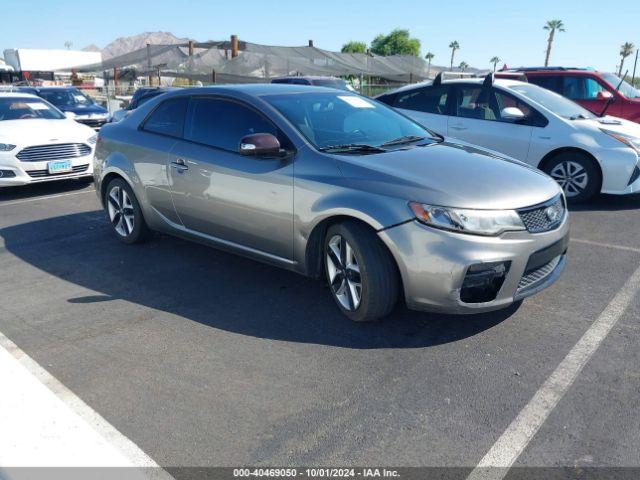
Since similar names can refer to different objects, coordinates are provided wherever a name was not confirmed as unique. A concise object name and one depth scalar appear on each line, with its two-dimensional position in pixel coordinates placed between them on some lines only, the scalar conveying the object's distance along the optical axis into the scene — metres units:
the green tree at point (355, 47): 88.25
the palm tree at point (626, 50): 83.94
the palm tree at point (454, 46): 104.75
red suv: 10.53
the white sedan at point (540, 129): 7.01
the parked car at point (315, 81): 16.51
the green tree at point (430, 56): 111.09
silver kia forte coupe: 3.49
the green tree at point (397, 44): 87.19
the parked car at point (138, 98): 15.01
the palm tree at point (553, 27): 74.66
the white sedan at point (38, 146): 8.26
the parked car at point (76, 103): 16.11
